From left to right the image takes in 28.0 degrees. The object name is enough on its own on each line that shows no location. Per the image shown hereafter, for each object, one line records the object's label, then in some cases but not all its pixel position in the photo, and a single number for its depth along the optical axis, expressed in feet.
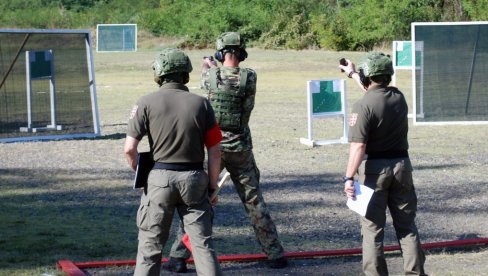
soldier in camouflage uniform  27.25
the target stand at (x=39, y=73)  58.75
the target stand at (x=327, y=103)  56.13
